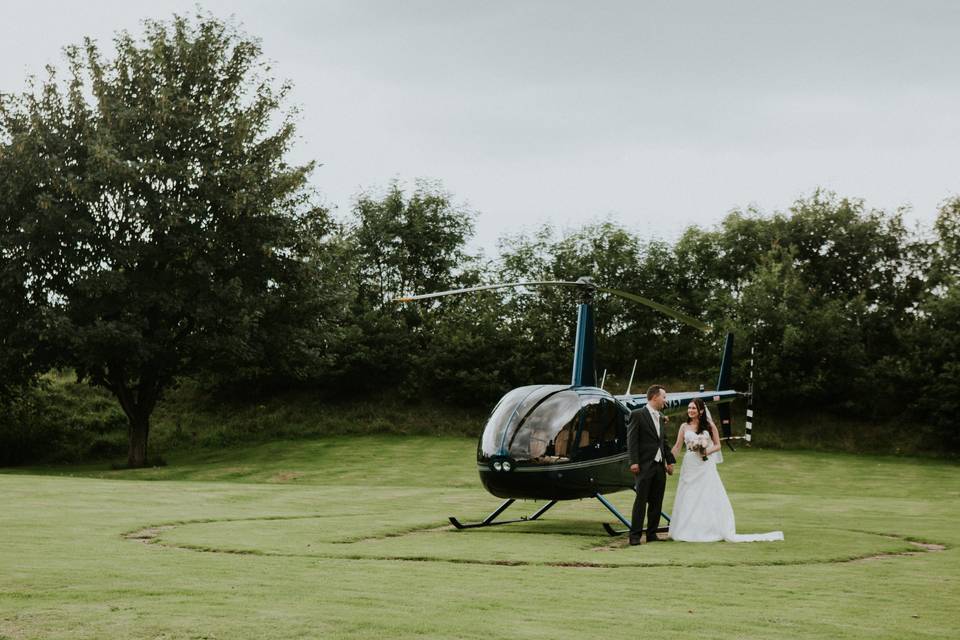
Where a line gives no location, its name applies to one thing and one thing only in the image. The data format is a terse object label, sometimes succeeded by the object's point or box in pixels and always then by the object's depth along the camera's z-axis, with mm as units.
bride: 15320
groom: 15102
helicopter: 16234
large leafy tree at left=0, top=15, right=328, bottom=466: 36156
